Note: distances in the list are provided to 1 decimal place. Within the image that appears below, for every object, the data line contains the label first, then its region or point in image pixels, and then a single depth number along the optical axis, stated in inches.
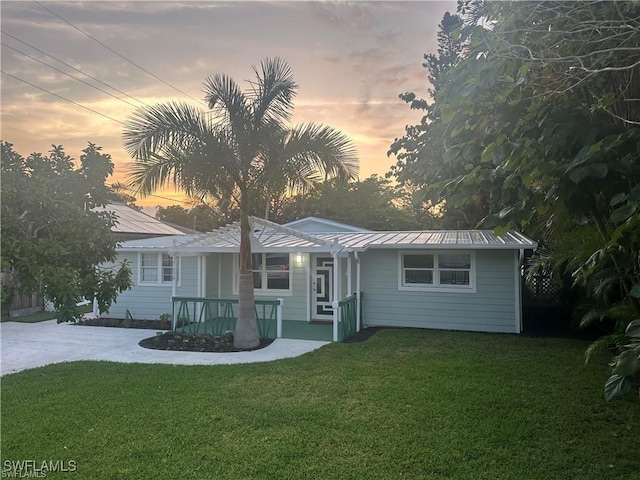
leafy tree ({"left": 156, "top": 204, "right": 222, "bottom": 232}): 1595.4
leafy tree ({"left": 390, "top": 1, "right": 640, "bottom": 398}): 104.3
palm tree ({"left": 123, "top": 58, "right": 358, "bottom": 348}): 317.7
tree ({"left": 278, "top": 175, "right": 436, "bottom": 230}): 1352.1
